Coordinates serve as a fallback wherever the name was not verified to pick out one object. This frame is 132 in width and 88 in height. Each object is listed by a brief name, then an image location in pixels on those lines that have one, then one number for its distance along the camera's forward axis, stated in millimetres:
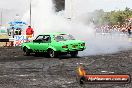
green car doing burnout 17750
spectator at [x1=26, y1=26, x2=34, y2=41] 29031
